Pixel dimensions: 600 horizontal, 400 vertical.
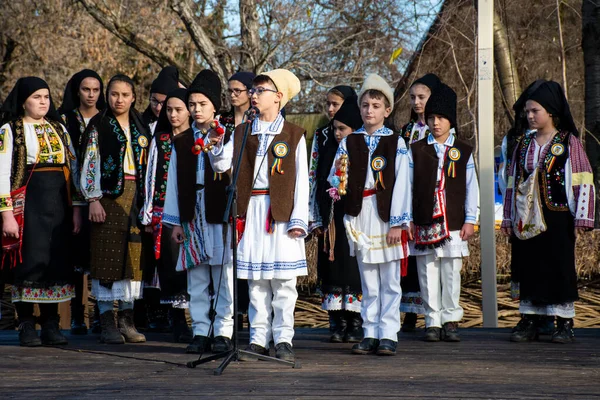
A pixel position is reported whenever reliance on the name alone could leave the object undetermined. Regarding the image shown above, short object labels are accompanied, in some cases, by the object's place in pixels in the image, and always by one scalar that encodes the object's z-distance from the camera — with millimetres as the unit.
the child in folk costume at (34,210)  11525
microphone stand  9230
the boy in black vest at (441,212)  12085
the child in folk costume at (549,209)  11840
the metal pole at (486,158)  13820
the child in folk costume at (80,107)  12915
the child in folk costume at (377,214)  10708
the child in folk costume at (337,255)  12035
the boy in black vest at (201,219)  10632
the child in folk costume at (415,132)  12808
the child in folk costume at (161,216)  11827
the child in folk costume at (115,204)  11896
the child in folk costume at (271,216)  10123
